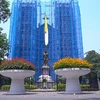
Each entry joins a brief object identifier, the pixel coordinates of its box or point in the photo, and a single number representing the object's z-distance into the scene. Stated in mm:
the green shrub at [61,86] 24022
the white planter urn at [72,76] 14055
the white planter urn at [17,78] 14008
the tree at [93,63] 28047
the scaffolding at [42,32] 41531
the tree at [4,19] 8727
